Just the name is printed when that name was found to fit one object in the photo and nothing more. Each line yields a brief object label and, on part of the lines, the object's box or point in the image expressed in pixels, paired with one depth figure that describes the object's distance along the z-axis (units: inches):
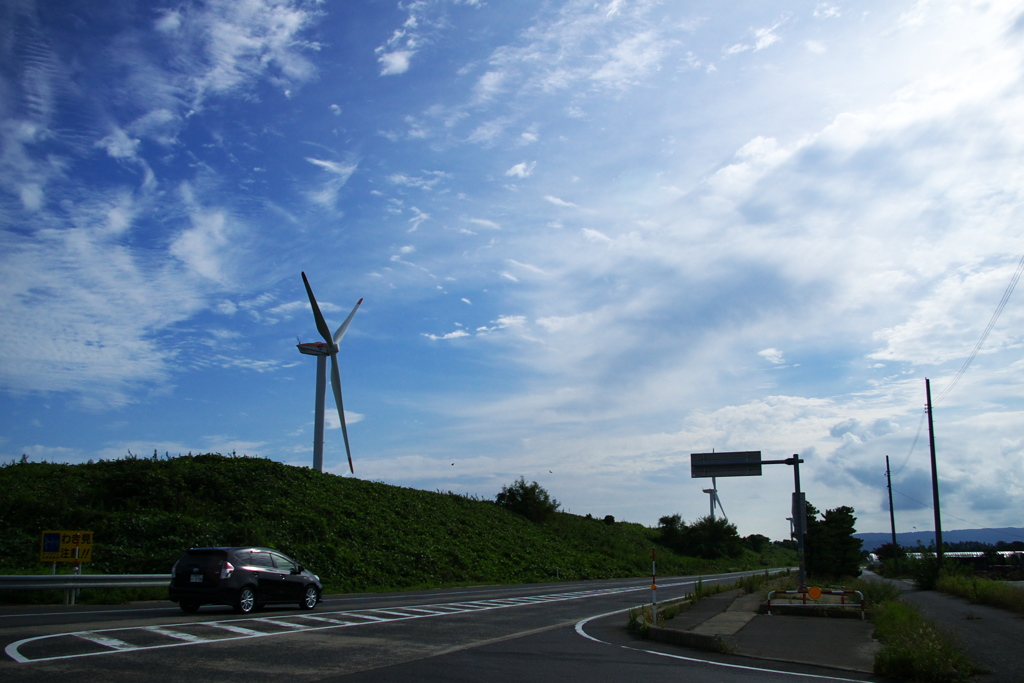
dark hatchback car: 607.8
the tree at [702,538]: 3100.4
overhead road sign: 997.8
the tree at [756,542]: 4397.1
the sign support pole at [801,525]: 885.8
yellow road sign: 714.8
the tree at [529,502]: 2464.3
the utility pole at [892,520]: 2737.2
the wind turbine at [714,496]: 3280.0
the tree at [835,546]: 1593.3
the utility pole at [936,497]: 1585.9
